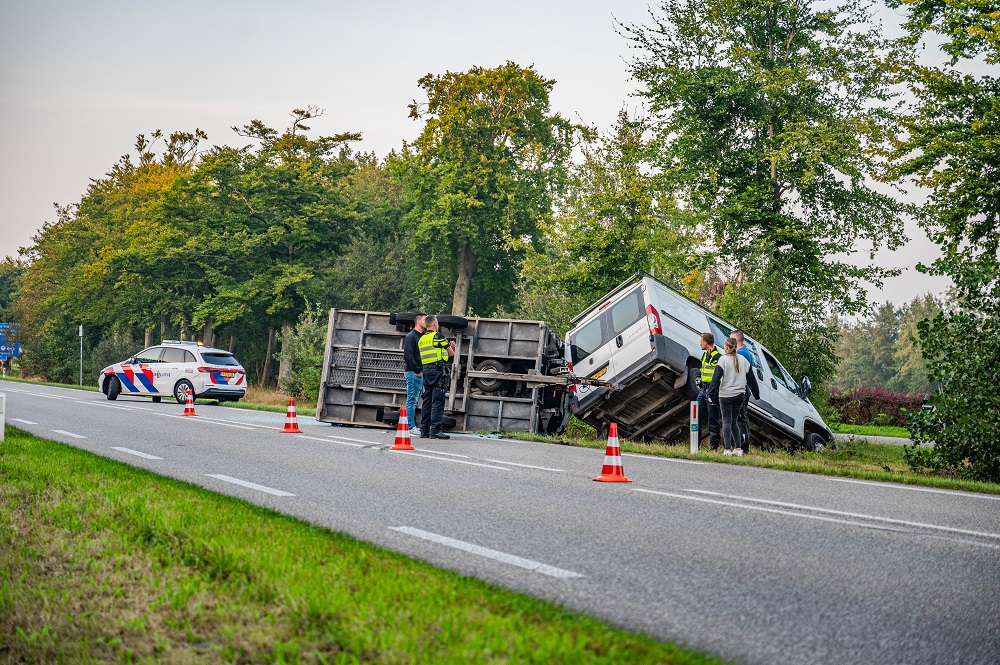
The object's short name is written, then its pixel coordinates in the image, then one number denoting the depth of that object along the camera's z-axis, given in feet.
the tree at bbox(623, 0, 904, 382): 100.99
